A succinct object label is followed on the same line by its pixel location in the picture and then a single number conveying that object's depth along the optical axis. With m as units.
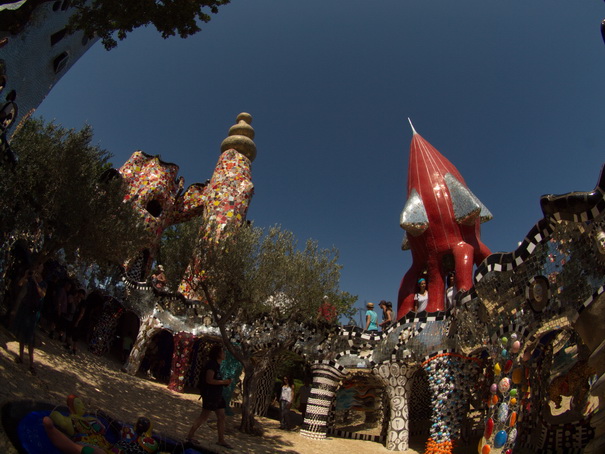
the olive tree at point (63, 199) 7.47
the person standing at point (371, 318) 11.38
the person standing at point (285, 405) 9.21
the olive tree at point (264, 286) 8.21
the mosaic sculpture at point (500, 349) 4.53
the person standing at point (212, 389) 4.82
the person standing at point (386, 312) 11.92
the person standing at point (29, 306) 5.80
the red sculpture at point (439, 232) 10.26
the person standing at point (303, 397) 11.23
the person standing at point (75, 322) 9.22
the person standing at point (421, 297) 10.77
